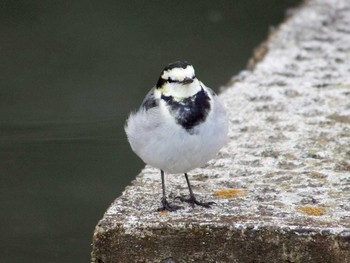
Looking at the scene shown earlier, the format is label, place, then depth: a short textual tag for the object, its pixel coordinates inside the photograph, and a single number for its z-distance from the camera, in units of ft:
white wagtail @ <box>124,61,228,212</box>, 24.66
